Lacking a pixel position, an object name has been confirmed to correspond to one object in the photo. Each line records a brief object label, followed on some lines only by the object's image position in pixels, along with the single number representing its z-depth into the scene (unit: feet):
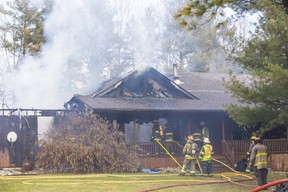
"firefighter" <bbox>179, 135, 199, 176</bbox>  67.05
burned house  79.20
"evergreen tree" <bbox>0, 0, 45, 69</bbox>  127.75
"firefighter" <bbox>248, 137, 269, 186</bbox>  51.47
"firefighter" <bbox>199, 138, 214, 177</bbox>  67.10
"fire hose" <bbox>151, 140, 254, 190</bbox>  61.79
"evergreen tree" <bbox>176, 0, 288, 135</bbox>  51.08
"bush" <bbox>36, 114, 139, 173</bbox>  65.46
